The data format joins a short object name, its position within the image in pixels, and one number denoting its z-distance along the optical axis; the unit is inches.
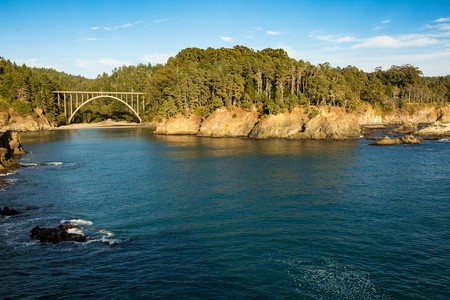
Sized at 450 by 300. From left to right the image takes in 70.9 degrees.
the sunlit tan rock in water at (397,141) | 3954.2
